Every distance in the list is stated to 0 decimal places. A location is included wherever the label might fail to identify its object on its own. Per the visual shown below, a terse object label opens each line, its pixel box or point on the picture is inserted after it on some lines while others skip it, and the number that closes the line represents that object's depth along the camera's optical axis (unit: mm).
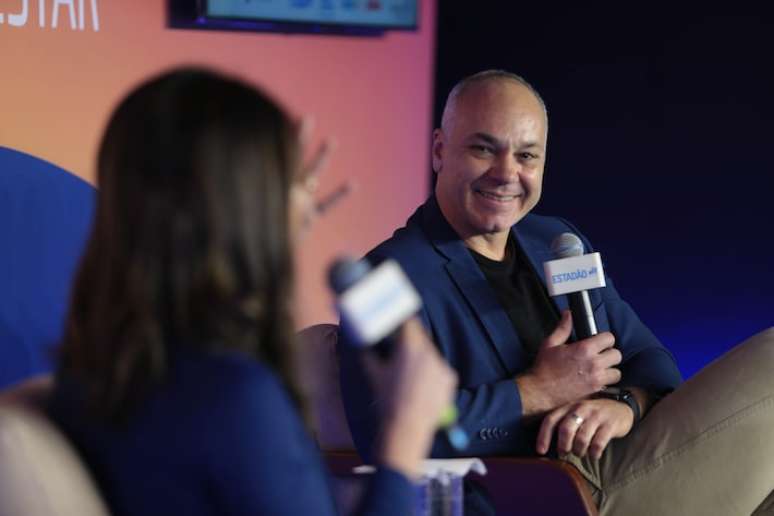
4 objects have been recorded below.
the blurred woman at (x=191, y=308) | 4475
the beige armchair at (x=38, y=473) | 4427
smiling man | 5901
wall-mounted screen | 6528
